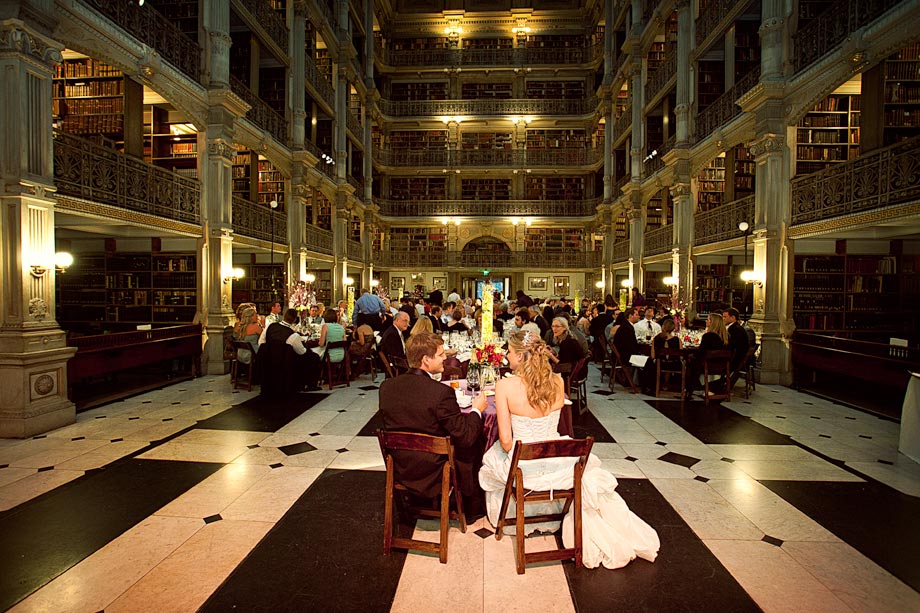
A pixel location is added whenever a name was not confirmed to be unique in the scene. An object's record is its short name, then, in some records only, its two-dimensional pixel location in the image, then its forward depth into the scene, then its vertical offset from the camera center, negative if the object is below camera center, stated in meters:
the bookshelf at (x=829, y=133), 9.50 +3.27
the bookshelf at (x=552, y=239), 24.06 +2.73
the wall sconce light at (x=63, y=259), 6.75 +0.47
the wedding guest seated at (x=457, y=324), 9.53 -0.65
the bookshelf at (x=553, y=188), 23.93 +5.33
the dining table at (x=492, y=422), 3.36 -0.93
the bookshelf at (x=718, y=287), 12.62 +0.16
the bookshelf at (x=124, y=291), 9.98 +0.02
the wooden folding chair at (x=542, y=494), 2.55 -1.17
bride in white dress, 2.79 -1.10
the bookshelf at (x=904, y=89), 7.50 +3.26
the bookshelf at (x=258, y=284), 13.90 +0.24
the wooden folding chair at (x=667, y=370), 6.90 -1.16
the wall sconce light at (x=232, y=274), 9.11 +0.36
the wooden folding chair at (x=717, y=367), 6.60 -1.07
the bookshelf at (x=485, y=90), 24.12 +10.37
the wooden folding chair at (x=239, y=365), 7.32 -1.20
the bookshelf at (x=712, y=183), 13.22 +3.08
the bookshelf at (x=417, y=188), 24.48 +5.42
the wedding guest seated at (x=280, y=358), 6.83 -0.96
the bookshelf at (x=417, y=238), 24.33 +2.81
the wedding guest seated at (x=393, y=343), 6.73 -0.73
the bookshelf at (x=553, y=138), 23.94 +7.83
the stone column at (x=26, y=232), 5.00 +0.65
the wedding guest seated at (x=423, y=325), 4.75 -0.33
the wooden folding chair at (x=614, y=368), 7.64 -1.24
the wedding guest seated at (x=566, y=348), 6.08 -0.72
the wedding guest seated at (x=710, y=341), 6.84 -0.70
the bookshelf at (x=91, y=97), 8.12 +3.35
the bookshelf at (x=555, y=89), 23.78 +10.28
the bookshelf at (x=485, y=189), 24.41 +5.35
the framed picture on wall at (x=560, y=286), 23.92 +0.33
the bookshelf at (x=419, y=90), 24.27 +10.38
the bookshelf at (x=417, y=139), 24.27 +7.89
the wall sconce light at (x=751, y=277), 8.66 +0.29
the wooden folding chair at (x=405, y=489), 2.60 -1.09
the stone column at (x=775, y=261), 8.30 +0.57
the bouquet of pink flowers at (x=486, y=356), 4.09 -0.55
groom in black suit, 2.80 -0.72
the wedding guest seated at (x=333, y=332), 7.81 -0.66
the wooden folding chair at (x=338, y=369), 7.75 -1.33
